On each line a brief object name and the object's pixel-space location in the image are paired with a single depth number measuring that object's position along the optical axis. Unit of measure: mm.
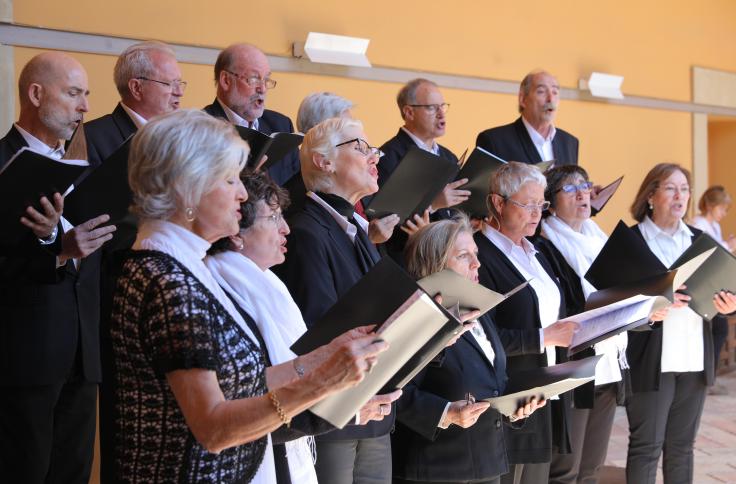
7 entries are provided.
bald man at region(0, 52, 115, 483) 3029
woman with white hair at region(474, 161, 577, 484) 3445
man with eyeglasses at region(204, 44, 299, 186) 4016
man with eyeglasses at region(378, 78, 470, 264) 4691
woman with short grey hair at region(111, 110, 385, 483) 1667
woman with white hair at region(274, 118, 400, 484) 2750
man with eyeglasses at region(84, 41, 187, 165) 3477
